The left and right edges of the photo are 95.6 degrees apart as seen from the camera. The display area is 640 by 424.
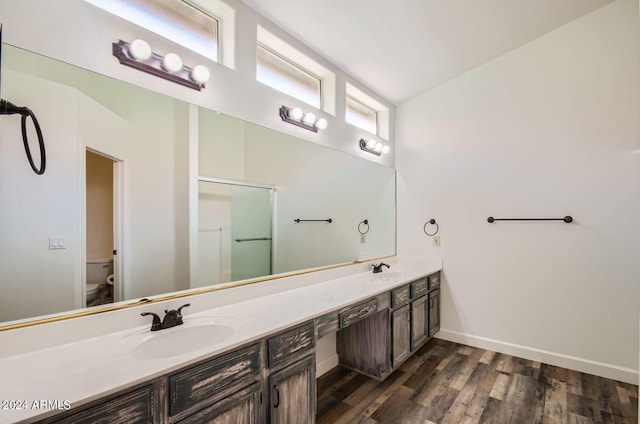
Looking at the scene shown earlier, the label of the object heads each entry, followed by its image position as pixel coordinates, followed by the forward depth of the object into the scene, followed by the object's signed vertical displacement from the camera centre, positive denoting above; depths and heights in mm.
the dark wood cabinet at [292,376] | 1329 -789
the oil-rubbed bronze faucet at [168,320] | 1327 -487
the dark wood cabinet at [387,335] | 2258 -1002
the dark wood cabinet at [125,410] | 802 -575
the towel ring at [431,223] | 3130 -131
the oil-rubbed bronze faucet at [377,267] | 2816 -522
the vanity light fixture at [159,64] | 1327 +748
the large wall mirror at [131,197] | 1182 +112
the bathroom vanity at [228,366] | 872 -564
